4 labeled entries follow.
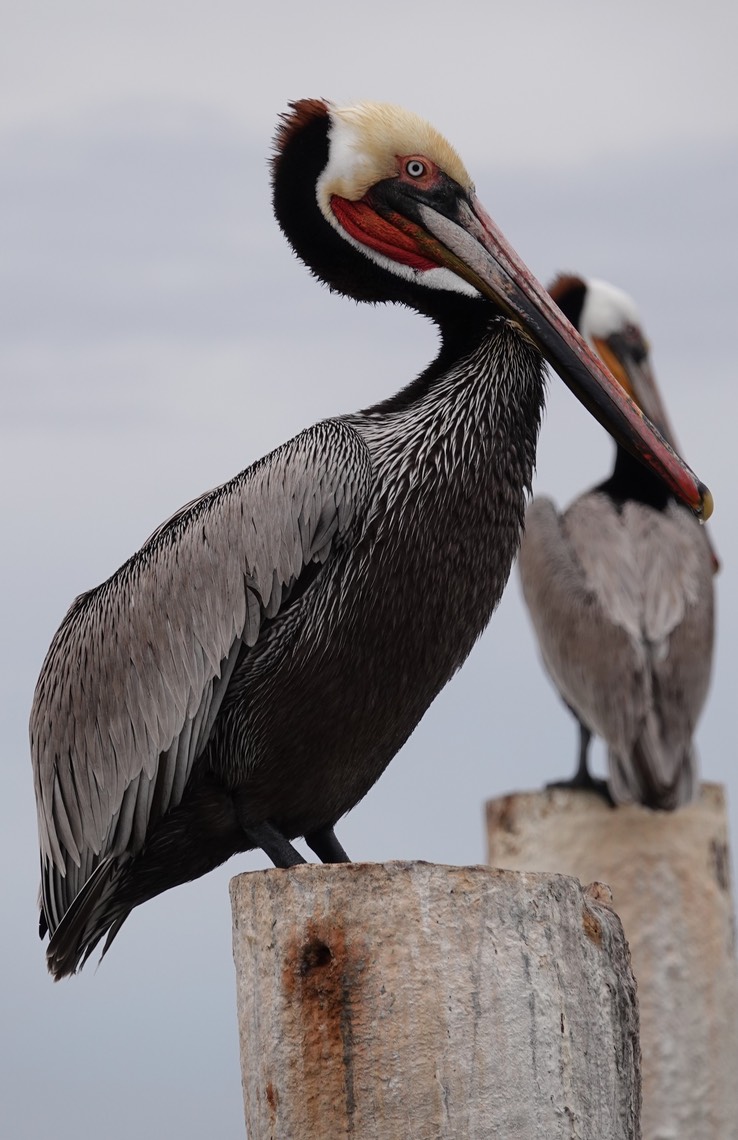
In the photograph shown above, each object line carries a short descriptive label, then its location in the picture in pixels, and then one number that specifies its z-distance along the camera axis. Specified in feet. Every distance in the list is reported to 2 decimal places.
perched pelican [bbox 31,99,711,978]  28.60
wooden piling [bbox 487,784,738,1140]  58.13
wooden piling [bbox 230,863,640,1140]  23.06
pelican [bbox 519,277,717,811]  61.87
